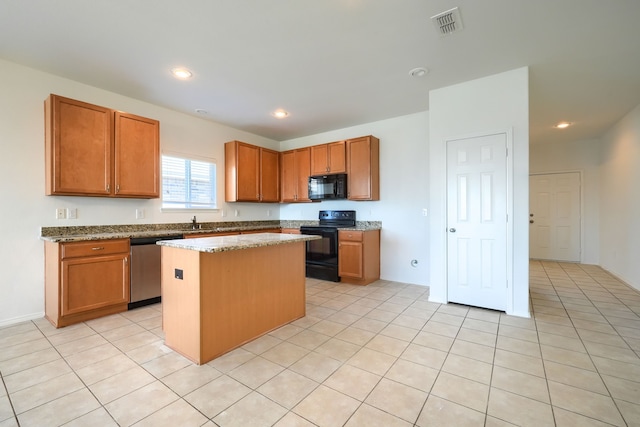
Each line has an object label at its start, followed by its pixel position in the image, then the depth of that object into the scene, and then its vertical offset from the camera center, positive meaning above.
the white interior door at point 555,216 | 6.02 -0.11
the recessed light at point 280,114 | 4.15 +1.51
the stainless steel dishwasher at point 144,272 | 3.23 -0.70
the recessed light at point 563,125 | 4.79 +1.51
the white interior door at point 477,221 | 3.10 -0.11
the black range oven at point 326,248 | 4.53 -0.60
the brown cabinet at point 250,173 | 4.76 +0.71
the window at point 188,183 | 4.13 +0.47
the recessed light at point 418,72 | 2.97 +1.52
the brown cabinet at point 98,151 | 2.89 +0.71
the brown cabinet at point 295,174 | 5.22 +0.73
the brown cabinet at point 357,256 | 4.25 -0.69
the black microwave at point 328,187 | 4.68 +0.44
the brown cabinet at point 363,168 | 4.47 +0.72
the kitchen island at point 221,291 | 2.10 -0.66
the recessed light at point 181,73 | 2.91 +1.50
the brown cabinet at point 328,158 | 4.75 +0.95
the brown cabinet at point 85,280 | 2.74 -0.69
